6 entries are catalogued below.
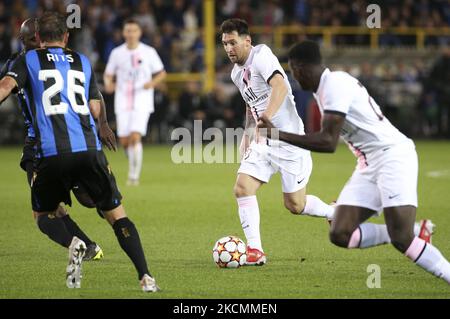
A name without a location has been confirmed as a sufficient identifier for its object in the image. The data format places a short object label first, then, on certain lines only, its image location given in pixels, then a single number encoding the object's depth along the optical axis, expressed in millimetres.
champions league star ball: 16750
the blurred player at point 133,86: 32000
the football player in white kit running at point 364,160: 13516
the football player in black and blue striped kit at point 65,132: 14062
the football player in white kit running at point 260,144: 17328
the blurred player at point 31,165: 15986
